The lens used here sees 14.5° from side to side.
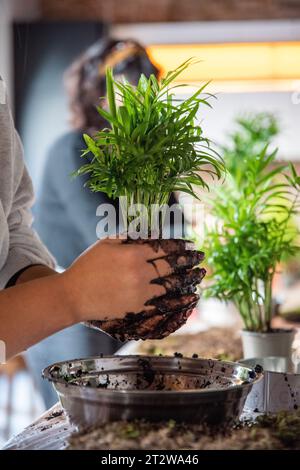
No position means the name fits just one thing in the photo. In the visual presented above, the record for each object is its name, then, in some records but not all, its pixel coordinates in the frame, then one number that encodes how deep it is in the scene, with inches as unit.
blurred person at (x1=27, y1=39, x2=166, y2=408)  108.2
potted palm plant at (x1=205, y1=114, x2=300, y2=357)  78.0
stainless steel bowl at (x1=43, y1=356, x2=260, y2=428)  53.7
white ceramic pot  78.4
